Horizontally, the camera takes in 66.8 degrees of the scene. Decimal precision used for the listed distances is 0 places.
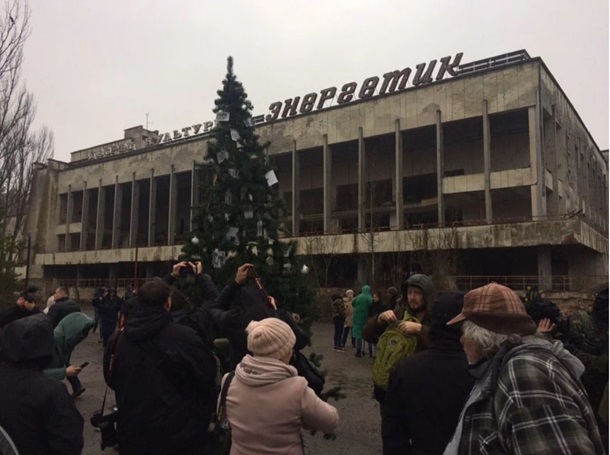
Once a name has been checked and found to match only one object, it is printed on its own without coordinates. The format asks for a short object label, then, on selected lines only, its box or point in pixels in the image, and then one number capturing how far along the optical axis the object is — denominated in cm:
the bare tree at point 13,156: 1326
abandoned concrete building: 2736
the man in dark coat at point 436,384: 256
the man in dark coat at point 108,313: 1389
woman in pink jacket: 248
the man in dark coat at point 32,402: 256
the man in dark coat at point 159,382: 313
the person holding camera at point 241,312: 347
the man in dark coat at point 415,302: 361
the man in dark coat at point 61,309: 739
